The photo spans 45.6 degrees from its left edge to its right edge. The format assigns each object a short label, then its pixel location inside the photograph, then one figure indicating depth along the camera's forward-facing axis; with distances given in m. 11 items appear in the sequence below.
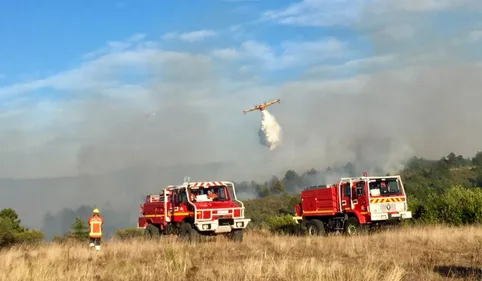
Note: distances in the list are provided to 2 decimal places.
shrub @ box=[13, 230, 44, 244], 35.04
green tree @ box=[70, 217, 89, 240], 47.06
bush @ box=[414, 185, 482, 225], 26.53
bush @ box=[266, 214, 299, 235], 30.23
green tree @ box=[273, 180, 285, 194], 98.81
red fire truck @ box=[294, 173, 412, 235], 23.16
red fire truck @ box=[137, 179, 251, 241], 21.69
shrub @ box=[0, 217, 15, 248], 28.35
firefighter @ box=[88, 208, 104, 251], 19.61
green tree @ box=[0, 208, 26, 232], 39.69
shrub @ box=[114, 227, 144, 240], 30.75
